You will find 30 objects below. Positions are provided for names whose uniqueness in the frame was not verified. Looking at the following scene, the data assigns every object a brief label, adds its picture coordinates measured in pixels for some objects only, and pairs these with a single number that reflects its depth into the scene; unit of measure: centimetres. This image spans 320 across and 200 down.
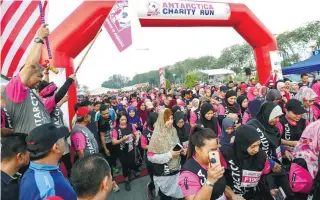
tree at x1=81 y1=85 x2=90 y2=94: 6639
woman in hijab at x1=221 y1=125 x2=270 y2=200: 240
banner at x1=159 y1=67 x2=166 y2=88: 1091
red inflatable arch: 562
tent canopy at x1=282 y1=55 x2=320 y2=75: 967
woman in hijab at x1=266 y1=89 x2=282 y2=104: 473
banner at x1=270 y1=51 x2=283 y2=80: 839
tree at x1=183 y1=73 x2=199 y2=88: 3438
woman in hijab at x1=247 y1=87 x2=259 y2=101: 691
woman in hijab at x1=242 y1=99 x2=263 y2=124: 415
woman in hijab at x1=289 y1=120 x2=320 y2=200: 218
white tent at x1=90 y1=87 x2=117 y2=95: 5124
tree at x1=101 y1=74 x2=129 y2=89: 7098
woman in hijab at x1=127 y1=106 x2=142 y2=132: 640
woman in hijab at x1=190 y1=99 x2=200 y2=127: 536
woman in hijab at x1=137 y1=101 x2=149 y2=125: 765
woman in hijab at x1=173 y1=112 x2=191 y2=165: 400
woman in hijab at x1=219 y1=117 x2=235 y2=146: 380
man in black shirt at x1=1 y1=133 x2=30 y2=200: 174
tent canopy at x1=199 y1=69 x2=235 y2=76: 5284
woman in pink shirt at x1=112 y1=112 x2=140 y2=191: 498
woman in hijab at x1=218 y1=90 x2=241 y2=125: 538
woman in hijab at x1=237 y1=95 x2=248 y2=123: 588
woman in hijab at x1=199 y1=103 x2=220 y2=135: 430
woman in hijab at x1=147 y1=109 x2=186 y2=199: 342
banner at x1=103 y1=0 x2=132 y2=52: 396
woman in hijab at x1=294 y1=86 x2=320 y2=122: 416
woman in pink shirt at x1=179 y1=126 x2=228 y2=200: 210
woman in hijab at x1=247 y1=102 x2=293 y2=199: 304
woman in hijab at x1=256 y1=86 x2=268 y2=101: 657
